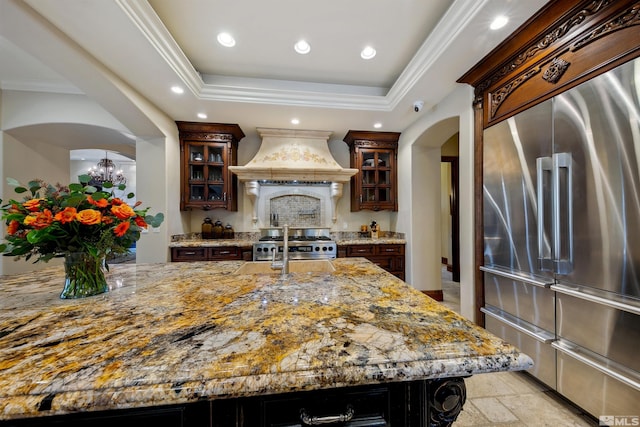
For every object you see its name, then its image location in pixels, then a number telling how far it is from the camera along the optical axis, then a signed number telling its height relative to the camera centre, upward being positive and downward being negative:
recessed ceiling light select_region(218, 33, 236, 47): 2.22 +1.72
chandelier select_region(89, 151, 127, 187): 6.64 +1.39
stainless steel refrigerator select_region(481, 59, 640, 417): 1.27 -0.15
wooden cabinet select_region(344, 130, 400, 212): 3.95 +0.81
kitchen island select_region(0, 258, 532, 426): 0.54 -0.37
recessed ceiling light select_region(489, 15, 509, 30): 1.68 +1.41
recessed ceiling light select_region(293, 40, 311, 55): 2.32 +1.72
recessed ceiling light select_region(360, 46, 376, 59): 2.41 +1.72
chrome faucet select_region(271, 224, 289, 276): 1.64 -0.32
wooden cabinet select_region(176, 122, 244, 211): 3.58 +0.83
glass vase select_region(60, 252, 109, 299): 1.08 -0.26
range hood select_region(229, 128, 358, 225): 3.54 +0.83
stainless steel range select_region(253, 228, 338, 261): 3.41 -0.44
